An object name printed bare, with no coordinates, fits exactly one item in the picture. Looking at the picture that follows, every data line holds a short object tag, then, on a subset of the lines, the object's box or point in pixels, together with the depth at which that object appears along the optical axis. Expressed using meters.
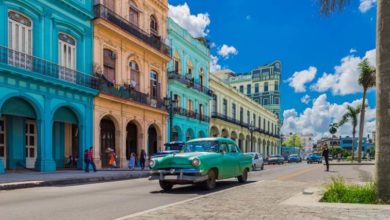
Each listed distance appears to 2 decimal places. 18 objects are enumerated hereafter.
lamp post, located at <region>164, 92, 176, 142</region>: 29.69
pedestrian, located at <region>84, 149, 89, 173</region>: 23.08
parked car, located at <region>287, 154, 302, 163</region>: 63.61
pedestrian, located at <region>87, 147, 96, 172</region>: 23.25
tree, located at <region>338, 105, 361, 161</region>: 63.44
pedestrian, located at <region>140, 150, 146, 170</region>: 28.09
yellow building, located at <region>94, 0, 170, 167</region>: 28.00
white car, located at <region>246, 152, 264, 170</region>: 29.68
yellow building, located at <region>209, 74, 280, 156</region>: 51.34
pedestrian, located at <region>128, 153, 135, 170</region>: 27.81
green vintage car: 12.29
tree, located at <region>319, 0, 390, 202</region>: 8.27
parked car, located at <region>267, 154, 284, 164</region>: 51.68
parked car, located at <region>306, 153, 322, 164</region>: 53.52
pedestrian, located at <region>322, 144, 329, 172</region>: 24.77
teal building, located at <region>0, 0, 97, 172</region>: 20.67
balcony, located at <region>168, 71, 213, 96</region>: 38.39
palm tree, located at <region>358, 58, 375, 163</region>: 42.12
